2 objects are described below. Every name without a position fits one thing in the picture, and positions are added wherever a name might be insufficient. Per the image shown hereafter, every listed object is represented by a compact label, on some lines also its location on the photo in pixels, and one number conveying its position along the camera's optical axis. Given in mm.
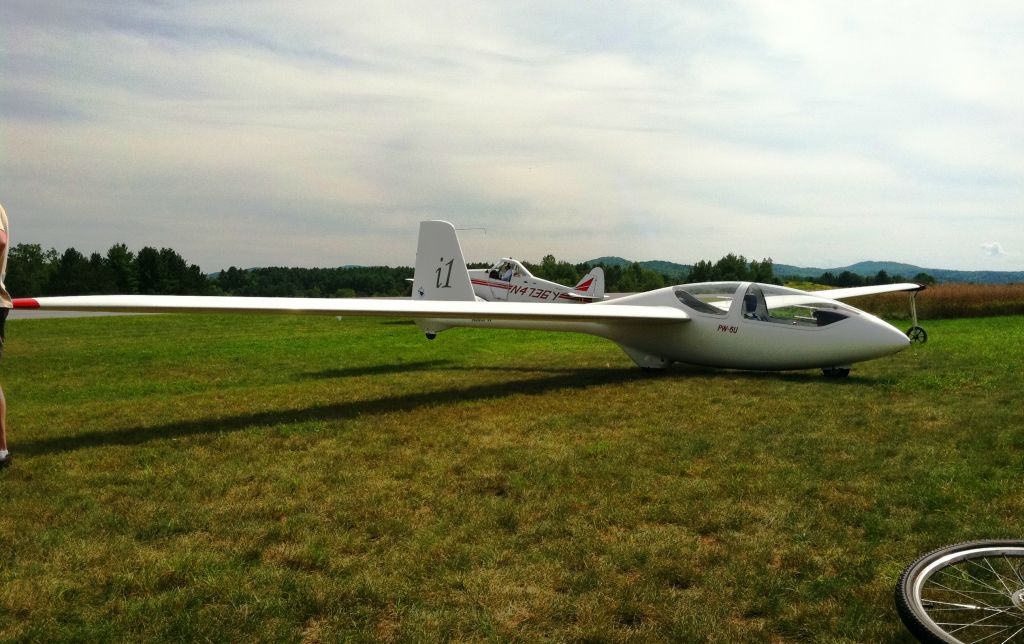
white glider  8406
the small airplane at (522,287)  21453
